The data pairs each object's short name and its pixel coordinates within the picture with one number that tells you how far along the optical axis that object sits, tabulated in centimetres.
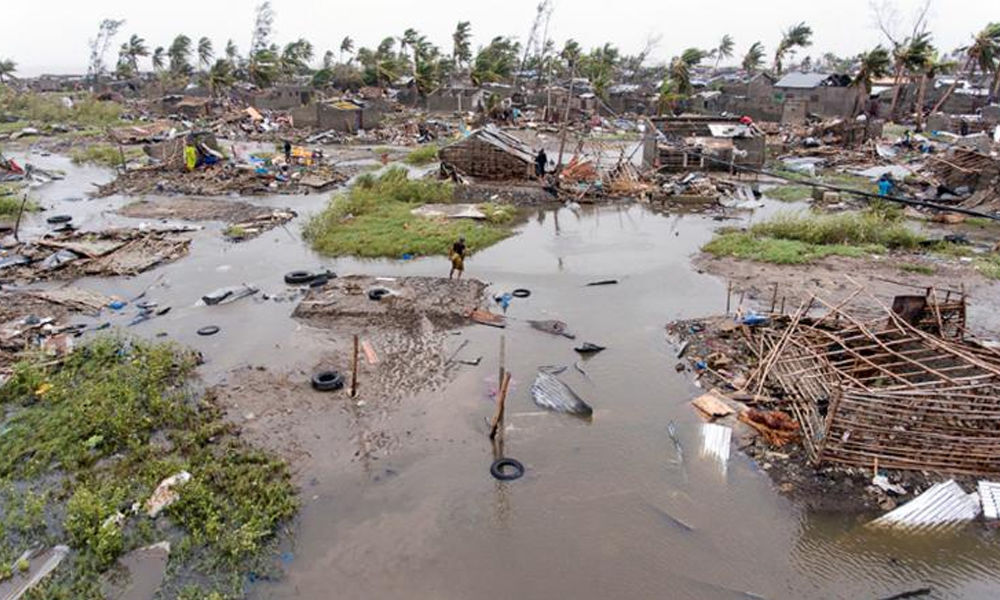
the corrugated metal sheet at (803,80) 4378
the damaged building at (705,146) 2530
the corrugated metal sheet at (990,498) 651
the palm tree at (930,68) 3609
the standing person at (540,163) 2366
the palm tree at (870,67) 3612
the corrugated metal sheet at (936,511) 644
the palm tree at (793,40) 5759
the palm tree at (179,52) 6956
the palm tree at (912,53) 3628
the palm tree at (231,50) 7269
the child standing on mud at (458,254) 1280
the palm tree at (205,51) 7019
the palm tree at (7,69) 5960
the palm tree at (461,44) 6182
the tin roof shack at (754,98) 4116
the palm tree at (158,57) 7156
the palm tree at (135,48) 7119
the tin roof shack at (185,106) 4312
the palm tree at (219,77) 4594
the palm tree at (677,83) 4247
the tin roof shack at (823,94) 4159
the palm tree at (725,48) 8576
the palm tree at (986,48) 3572
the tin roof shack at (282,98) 4747
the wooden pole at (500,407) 741
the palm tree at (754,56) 6675
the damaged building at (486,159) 2359
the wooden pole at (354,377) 853
